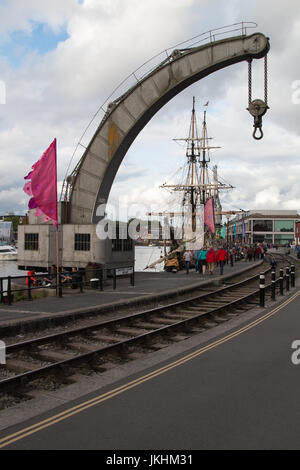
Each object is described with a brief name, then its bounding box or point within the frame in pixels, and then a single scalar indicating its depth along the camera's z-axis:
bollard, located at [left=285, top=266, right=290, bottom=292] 18.75
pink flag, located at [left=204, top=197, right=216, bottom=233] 27.30
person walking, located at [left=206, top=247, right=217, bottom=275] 23.58
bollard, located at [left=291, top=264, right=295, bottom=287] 20.50
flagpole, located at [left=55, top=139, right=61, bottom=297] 14.49
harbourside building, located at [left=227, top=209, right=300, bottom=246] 132.10
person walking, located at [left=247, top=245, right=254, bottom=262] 43.94
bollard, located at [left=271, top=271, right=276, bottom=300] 15.56
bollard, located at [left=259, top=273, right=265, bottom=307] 13.54
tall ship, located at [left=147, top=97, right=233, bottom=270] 51.61
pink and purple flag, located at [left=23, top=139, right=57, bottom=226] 14.81
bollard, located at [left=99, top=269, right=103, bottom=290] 16.72
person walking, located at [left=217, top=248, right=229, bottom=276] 24.17
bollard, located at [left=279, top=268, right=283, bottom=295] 17.39
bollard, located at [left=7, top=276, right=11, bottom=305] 12.70
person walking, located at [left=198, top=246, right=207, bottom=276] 23.90
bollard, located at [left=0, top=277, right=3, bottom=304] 12.72
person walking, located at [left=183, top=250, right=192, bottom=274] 25.92
